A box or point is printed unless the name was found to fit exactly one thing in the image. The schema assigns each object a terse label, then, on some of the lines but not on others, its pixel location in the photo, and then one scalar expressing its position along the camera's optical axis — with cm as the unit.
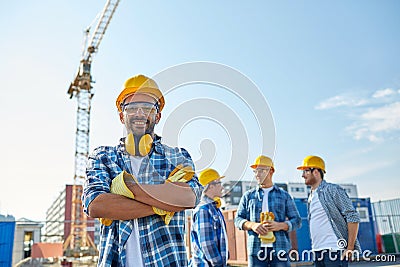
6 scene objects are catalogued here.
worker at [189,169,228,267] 509
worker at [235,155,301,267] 524
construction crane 5131
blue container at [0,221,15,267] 1088
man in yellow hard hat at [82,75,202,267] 215
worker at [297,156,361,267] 470
